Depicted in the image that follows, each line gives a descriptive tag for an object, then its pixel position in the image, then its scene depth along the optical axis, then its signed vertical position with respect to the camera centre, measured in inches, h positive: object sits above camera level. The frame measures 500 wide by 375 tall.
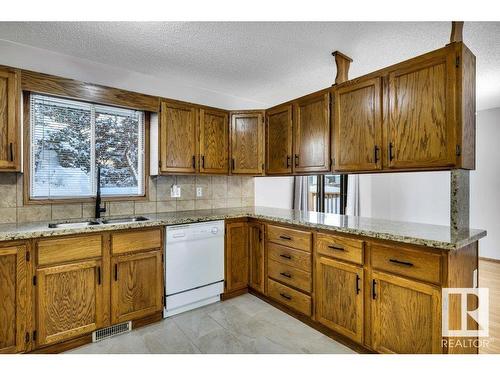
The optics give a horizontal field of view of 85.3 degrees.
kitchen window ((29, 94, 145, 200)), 98.3 +14.3
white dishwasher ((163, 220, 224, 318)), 101.2 -31.8
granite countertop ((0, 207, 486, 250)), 65.8 -12.7
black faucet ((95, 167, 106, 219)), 102.8 -5.4
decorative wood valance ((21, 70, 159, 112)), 87.1 +33.5
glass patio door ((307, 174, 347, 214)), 196.5 -6.1
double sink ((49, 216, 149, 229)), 92.6 -13.6
